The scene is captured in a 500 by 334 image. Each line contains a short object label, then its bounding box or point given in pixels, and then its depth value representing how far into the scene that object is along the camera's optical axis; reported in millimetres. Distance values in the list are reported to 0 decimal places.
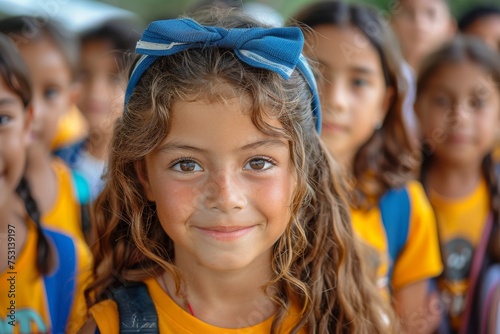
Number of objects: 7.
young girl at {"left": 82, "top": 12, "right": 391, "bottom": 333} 1573
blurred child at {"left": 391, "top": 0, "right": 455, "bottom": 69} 3953
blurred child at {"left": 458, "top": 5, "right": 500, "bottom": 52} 3992
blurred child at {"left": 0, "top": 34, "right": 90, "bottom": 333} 1945
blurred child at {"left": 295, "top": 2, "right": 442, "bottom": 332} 2502
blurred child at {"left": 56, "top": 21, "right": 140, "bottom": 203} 3309
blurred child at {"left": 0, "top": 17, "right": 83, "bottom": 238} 2537
